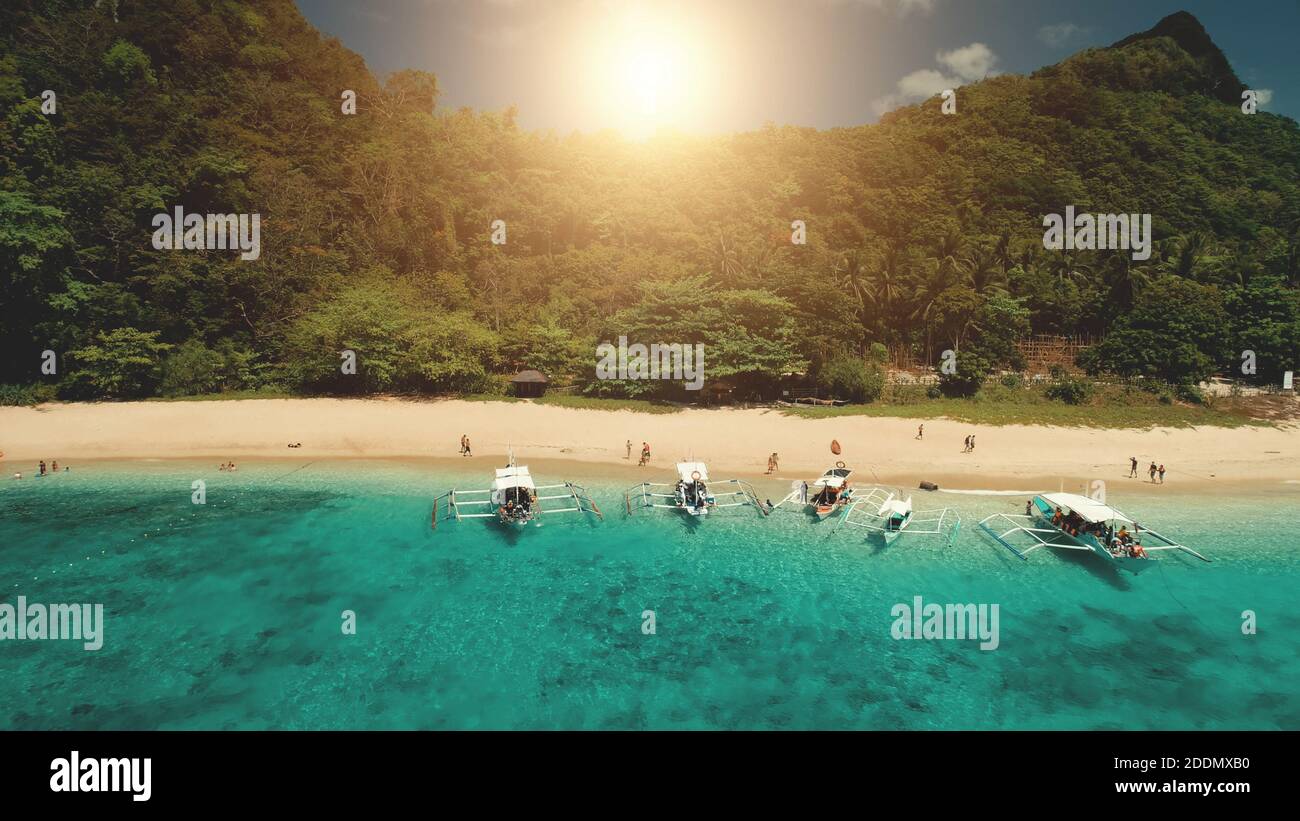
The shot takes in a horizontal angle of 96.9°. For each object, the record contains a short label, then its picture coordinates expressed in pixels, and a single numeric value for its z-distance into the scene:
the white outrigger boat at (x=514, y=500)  28.52
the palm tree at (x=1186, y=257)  57.78
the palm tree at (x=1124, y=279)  58.28
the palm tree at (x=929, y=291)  59.00
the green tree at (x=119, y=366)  44.75
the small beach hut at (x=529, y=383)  48.06
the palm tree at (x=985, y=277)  60.03
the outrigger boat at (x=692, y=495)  30.19
